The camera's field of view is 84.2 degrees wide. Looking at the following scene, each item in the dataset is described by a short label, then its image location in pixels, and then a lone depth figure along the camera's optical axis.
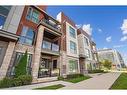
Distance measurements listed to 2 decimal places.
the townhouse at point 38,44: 6.10
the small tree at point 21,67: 6.07
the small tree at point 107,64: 28.70
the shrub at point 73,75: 9.49
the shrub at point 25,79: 5.78
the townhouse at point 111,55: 49.92
